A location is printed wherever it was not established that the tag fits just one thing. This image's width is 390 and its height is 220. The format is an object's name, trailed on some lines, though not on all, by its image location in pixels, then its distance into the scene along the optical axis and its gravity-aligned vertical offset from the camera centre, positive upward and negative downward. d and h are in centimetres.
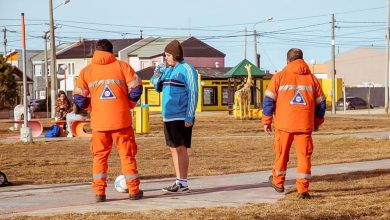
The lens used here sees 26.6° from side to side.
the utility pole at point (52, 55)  4638 +246
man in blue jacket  1017 -9
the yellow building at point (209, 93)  7412 +23
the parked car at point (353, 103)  7719 -93
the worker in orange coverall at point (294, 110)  997 -20
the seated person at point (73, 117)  2630 -62
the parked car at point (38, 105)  6432 -53
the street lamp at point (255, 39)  7346 +514
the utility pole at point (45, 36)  9168 +702
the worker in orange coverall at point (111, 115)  951 -21
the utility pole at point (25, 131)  2328 -92
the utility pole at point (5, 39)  10825 +806
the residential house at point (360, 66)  11369 +383
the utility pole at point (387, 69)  5882 +172
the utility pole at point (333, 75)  6169 +143
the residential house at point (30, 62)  10531 +527
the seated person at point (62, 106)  2767 -27
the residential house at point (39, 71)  11575 +398
